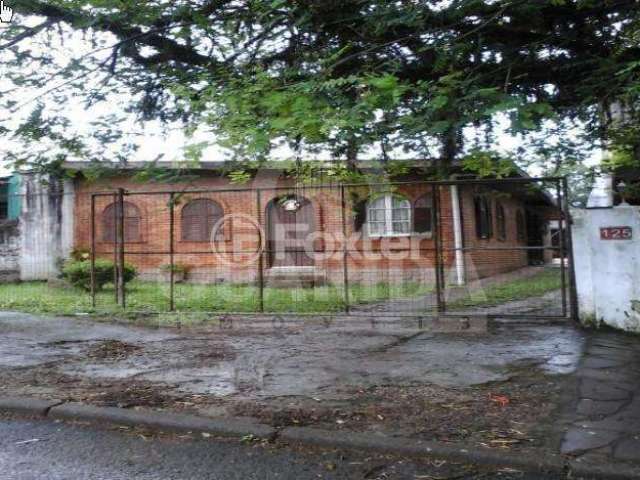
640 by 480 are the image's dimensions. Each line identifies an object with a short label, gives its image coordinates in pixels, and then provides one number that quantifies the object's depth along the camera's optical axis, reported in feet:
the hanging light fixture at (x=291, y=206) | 49.03
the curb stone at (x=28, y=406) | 15.52
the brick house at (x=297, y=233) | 47.50
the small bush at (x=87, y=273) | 43.73
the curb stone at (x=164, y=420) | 13.61
